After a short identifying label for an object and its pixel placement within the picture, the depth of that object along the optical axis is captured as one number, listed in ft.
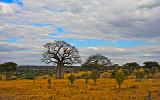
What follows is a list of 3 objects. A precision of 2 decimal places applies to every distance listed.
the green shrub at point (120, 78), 131.95
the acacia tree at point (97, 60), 376.07
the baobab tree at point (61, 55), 256.38
